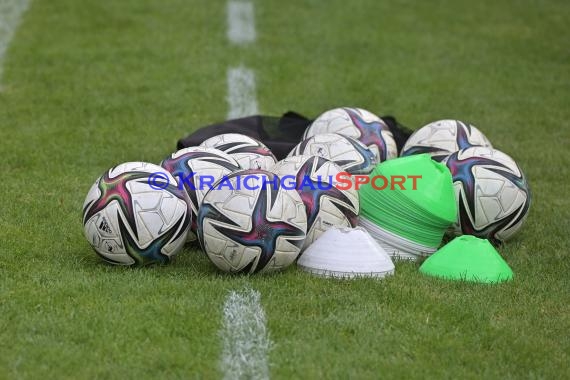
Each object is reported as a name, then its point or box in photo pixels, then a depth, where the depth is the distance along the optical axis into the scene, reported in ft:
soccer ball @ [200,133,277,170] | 43.39
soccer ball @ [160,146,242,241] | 40.29
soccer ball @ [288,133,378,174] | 44.29
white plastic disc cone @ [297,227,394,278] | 37.01
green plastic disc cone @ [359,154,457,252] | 40.45
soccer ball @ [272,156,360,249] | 39.42
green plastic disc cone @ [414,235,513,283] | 37.78
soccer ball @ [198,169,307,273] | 36.09
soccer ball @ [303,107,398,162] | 48.78
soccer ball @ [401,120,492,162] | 47.42
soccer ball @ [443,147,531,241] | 42.78
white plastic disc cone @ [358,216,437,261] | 40.60
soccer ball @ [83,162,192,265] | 36.96
